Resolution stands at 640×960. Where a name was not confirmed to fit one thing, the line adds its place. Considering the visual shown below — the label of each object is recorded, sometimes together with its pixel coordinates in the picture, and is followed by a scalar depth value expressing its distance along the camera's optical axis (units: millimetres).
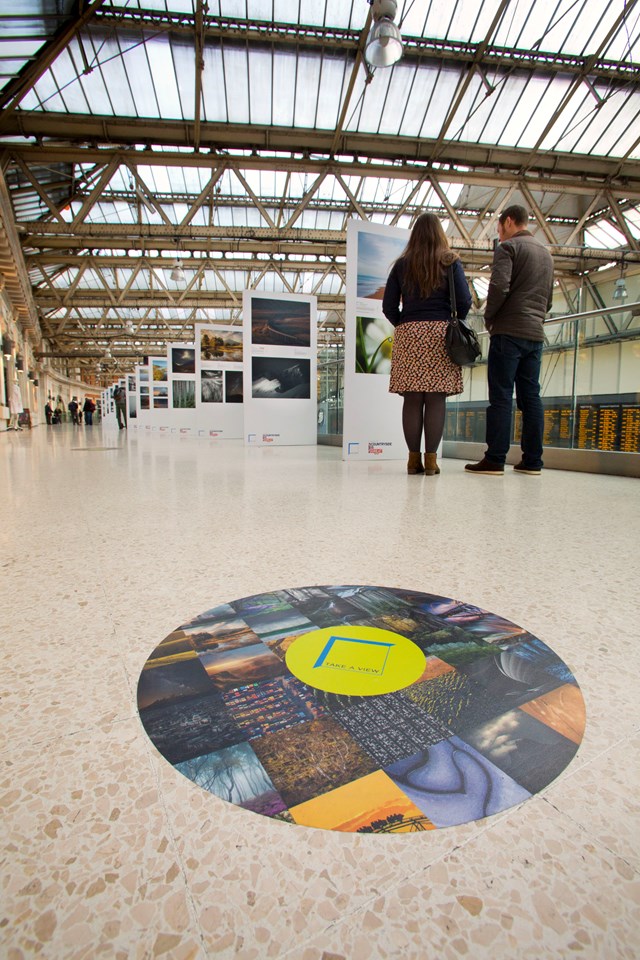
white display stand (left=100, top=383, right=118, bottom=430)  29436
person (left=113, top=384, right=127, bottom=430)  22000
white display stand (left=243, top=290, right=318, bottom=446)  8039
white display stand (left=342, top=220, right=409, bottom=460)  4812
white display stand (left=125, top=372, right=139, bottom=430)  23231
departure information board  4156
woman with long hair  3352
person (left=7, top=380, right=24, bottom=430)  15508
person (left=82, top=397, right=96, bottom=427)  27297
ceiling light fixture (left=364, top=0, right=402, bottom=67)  5898
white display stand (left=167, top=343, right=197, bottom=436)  15578
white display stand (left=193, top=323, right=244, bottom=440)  12820
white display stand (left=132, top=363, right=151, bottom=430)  18734
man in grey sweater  3436
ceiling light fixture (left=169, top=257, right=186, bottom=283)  12547
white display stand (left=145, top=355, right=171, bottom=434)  17031
